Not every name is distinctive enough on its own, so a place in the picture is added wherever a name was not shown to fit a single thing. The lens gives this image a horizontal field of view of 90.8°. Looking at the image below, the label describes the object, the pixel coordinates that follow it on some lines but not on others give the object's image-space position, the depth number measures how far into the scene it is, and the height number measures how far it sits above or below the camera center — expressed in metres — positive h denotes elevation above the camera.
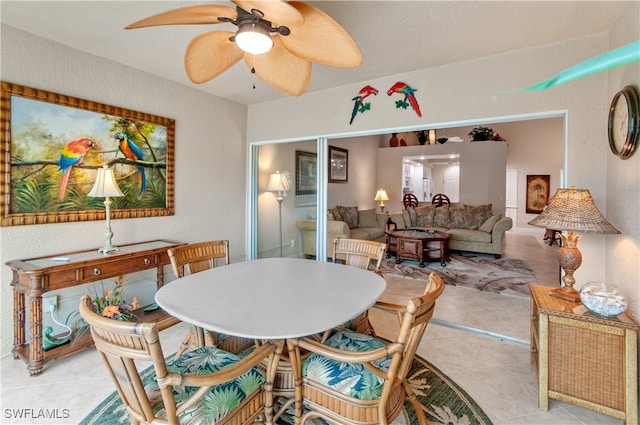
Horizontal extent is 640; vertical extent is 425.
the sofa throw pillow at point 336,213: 5.19 -0.08
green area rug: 1.81 -1.21
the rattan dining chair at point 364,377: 1.28 -0.78
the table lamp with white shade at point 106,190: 2.63 +0.15
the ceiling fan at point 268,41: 1.46 +0.90
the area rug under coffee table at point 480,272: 4.26 -1.00
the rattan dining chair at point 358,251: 2.38 -0.33
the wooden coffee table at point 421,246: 5.32 -0.65
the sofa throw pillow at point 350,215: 5.69 -0.13
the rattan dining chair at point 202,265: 1.95 -0.44
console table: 2.19 -0.53
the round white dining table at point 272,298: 1.38 -0.48
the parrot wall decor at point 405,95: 3.19 +1.16
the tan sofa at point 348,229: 4.11 -0.35
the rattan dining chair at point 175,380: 1.07 -0.74
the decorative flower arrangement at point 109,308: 2.44 -0.81
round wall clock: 1.83 +0.54
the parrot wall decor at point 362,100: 3.43 +1.21
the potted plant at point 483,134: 7.46 +1.77
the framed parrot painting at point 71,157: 2.42 +0.46
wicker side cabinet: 1.72 -0.87
